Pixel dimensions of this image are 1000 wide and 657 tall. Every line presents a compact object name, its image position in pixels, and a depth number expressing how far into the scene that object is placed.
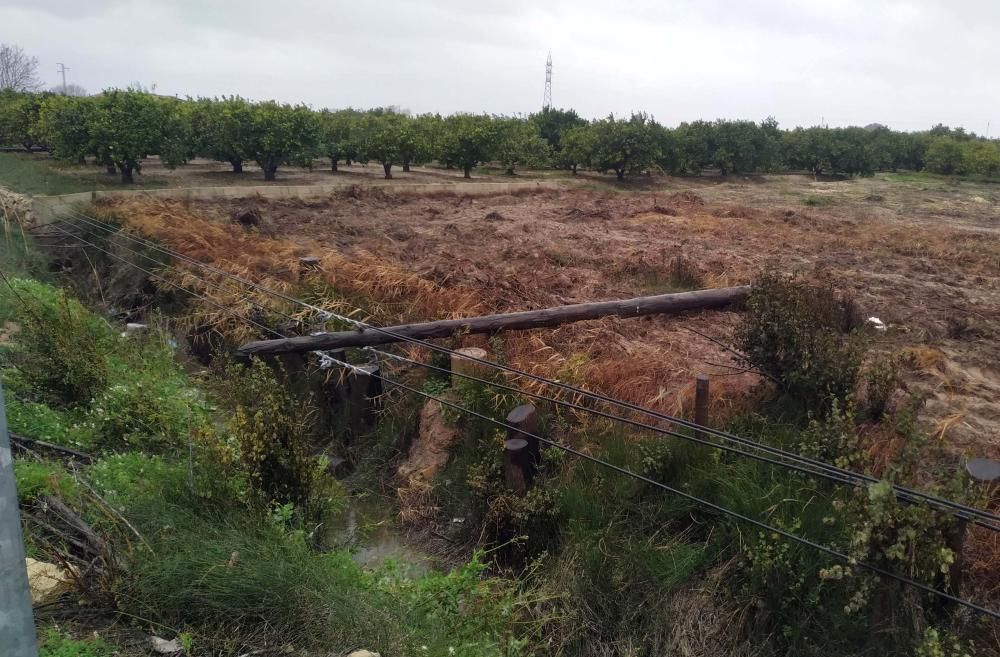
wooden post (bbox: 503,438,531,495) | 5.50
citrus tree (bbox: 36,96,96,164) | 17.73
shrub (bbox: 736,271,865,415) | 5.39
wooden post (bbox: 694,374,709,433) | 5.15
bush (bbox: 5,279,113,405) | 7.17
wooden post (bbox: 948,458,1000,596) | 3.55
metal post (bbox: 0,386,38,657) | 1.87
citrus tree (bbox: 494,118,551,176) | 26.23
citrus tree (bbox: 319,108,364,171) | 24.64
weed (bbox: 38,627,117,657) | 3.35
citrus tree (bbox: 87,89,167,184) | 17.38
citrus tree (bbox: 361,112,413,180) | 23.97
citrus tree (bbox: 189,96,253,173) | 20.53
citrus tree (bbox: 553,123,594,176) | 27.83
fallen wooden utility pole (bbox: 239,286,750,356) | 7.38
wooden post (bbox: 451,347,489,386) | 6.68
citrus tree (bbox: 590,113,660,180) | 27.02
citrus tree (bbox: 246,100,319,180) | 20.67
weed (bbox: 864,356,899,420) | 5.54
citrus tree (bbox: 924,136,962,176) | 33.03
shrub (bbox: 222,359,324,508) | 4.94
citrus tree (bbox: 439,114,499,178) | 25.12
